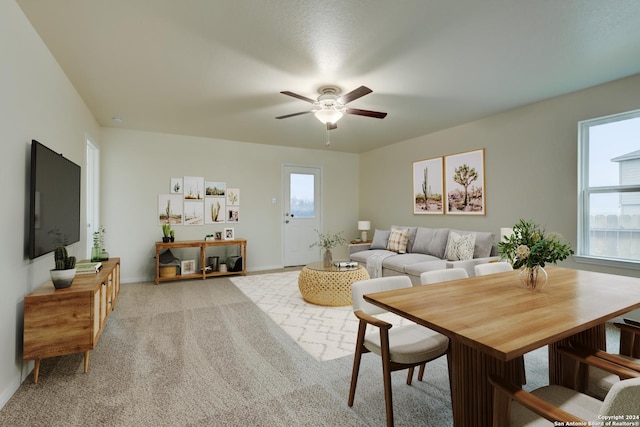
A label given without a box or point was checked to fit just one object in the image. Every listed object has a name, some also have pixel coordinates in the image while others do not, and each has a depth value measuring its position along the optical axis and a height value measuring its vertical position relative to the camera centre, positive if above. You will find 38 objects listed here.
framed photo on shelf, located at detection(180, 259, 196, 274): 5.46 -0.92
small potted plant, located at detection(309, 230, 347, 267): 4.18 -0.53
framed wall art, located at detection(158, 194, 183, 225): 5.50 +0.08
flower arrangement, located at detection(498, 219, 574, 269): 1.82 -0.21
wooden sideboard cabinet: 2.16 -0.77
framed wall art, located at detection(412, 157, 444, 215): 5.34 +0.47
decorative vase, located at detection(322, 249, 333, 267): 4.17 -0.60
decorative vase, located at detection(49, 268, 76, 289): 2.32 -0.48
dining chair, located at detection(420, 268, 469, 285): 2.24 -0.45
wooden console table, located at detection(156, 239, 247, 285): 5.10 -0.62
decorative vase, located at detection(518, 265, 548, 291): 1.88 -0.38
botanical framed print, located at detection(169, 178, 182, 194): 5.57 +0.49
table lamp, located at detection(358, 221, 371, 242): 6.63 -0.28
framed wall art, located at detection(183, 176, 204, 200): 5.67 +0.47
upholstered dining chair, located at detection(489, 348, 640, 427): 0.80 -0.61
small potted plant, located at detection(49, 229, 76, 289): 2.33 -0.42
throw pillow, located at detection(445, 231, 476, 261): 4.35 -0.46
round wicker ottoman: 3.81 -0.87
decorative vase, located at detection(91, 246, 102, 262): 3.75 -0.47
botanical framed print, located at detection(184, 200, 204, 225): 5.68 +0.01
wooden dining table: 1.18 -0.45
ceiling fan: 3.42 +1.18
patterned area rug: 2.76 -1.15
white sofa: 4.30 -0.59
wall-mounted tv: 2.28 +0.11
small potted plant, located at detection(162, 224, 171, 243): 5.29 -0.33
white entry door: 6.62 +0.02
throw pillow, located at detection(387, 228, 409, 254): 5.33 -0.46
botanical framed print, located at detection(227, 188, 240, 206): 6.04 +0.34
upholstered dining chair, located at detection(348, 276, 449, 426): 1.64 -0.74
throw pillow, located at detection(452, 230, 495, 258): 4.29 -0.42
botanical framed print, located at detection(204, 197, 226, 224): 5.84 +0.09
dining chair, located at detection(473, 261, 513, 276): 2.52 -0.44
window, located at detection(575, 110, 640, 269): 3.30 +0.26
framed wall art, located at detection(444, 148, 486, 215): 4.74 +0.49
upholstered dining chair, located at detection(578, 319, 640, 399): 1.43 -0.75
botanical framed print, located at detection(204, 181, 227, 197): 5.85 +0.47
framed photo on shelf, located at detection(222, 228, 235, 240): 5.98 -0.38
